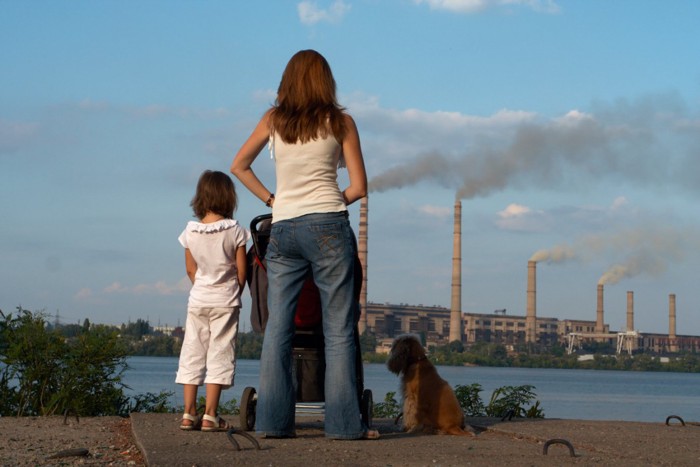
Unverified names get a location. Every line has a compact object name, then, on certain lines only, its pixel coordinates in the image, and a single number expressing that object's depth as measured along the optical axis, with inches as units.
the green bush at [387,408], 397.4
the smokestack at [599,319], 4475.1
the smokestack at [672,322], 4722.0
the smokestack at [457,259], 3617.9
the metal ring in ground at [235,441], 193.9
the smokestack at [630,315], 4630.9
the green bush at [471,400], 365.4
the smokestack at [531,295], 4008.4
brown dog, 246.4
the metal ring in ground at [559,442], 200.5
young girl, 246.2
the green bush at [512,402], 349.7
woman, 218.1
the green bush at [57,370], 311.3
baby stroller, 237.0
